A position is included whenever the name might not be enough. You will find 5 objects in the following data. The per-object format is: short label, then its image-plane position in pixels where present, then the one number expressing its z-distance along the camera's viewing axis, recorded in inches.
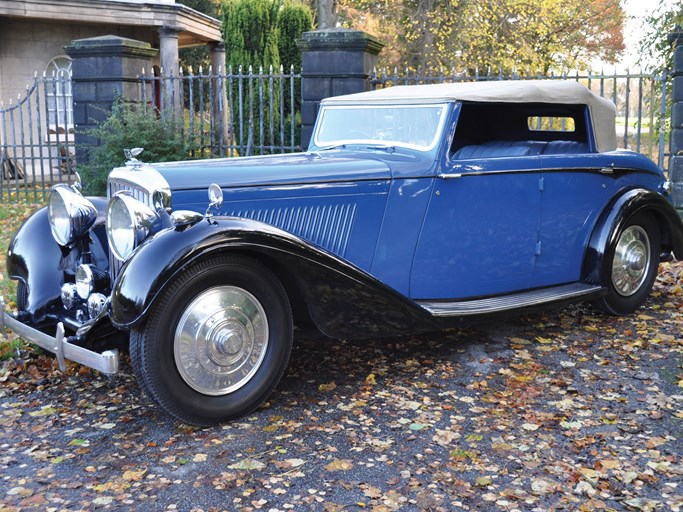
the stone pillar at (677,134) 346.0
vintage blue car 147.9
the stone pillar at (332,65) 368.8
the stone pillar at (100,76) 417.7
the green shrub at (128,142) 396.2
